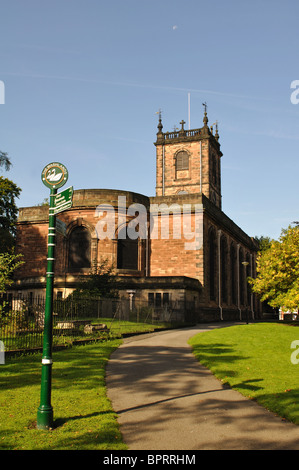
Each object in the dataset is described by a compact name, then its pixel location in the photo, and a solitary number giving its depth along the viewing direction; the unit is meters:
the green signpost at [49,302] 7.08
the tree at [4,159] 36.34
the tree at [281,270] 27.64
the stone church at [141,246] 31.87
